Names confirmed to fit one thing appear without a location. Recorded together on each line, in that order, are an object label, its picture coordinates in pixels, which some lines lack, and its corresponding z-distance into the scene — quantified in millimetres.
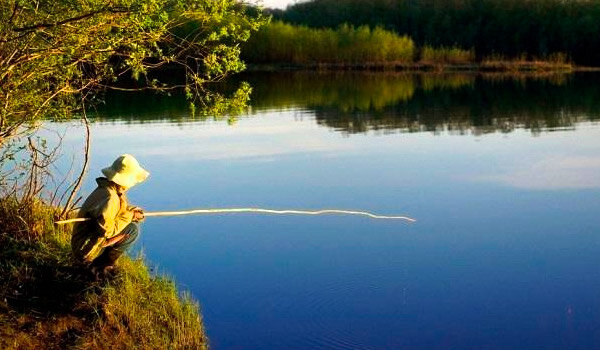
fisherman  6723
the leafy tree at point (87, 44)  6883
